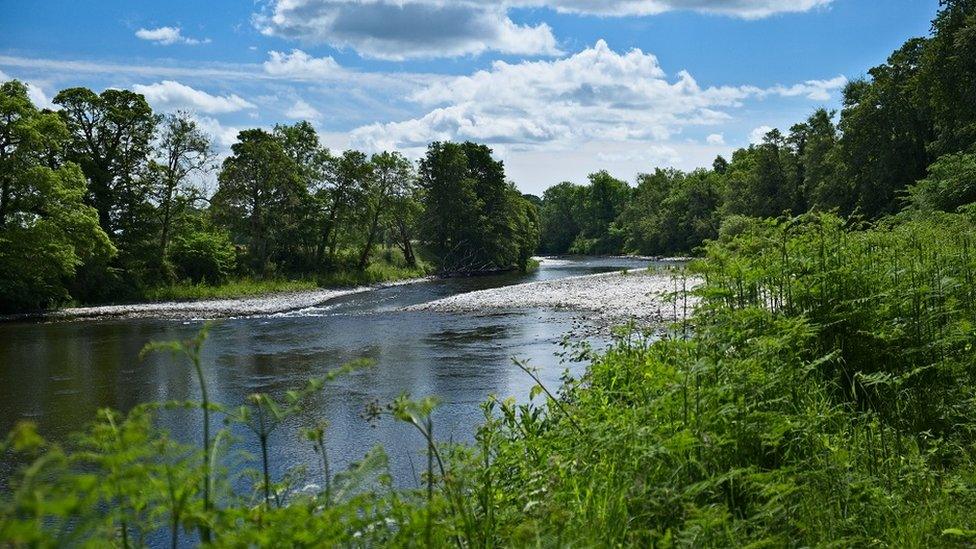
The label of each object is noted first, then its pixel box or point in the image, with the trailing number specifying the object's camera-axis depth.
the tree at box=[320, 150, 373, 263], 50.34
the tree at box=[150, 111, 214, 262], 39.19
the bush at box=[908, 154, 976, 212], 23.84
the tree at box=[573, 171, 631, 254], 126.62
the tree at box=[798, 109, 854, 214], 50.28
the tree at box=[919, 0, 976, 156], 29.15
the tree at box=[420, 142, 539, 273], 63.38
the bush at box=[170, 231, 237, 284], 41.16
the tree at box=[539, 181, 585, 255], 131.75
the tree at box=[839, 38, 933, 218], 43.03
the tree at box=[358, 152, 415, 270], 52.75
